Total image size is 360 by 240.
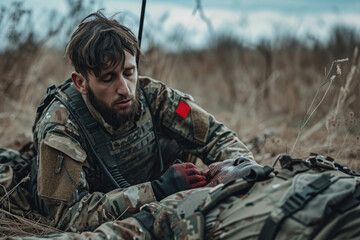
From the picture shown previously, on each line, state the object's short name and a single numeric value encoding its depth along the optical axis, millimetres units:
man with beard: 2064
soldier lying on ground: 1369
